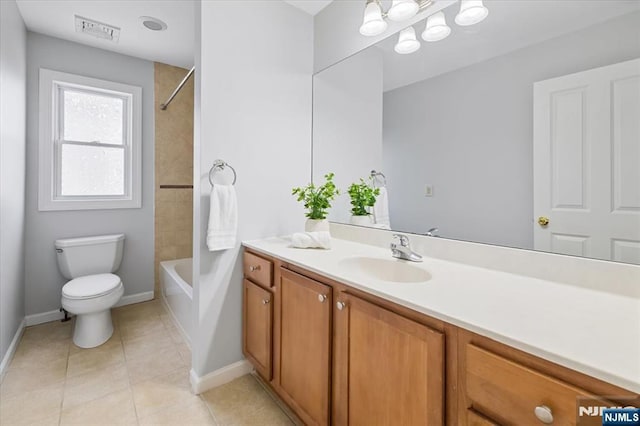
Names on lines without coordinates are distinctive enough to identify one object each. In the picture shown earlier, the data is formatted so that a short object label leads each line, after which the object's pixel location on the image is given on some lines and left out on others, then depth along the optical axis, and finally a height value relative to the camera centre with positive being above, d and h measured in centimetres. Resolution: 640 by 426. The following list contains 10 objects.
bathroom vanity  60 -35
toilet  212 -55
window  252 +65
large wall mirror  97 +36
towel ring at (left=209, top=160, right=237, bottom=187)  169 +27
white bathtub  221 -66
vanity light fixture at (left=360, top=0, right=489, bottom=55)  133 +97
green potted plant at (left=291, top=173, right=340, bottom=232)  184 +7
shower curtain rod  280 +106
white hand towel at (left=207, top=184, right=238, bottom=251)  164 -3
